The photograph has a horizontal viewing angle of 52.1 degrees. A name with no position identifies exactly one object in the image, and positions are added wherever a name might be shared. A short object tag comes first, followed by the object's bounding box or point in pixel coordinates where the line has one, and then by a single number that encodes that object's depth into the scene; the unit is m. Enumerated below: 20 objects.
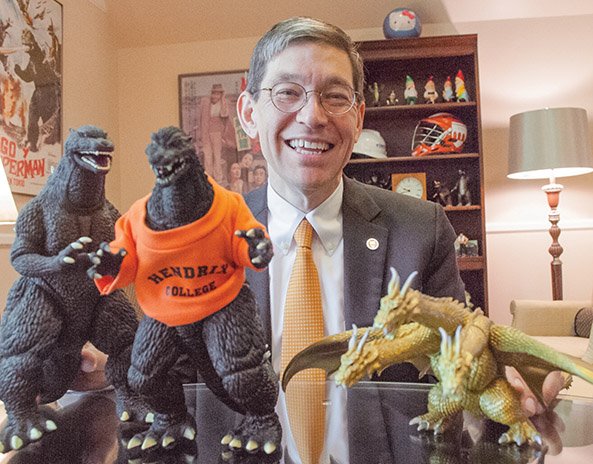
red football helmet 3.32
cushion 2.78
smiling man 1.08
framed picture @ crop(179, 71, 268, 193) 3.69
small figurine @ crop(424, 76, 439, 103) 3.43
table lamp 3.14
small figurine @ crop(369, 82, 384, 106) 3.47
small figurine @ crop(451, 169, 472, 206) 3.39
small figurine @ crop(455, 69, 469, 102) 3.38
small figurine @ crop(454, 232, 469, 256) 3.29
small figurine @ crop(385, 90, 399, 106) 3.47
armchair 2.87
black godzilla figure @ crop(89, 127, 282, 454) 0.55
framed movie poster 2.51
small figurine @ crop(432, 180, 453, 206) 3.39
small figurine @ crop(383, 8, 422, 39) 3.33
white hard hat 3.35
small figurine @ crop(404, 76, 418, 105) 3.45
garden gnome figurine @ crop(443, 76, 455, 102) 3.41
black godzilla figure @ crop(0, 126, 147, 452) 0.60
